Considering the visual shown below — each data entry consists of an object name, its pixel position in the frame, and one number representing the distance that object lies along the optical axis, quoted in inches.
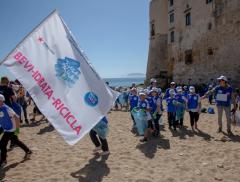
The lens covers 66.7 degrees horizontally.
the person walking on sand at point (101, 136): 181.1
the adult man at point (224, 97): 245.0
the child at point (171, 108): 269.5
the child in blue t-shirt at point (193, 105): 262.4
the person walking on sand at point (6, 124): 164.8
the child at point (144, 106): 223.6
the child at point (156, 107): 240.8
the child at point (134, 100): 282.0
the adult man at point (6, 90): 218.3
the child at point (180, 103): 277.7
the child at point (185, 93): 283.3
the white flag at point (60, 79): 140.6
